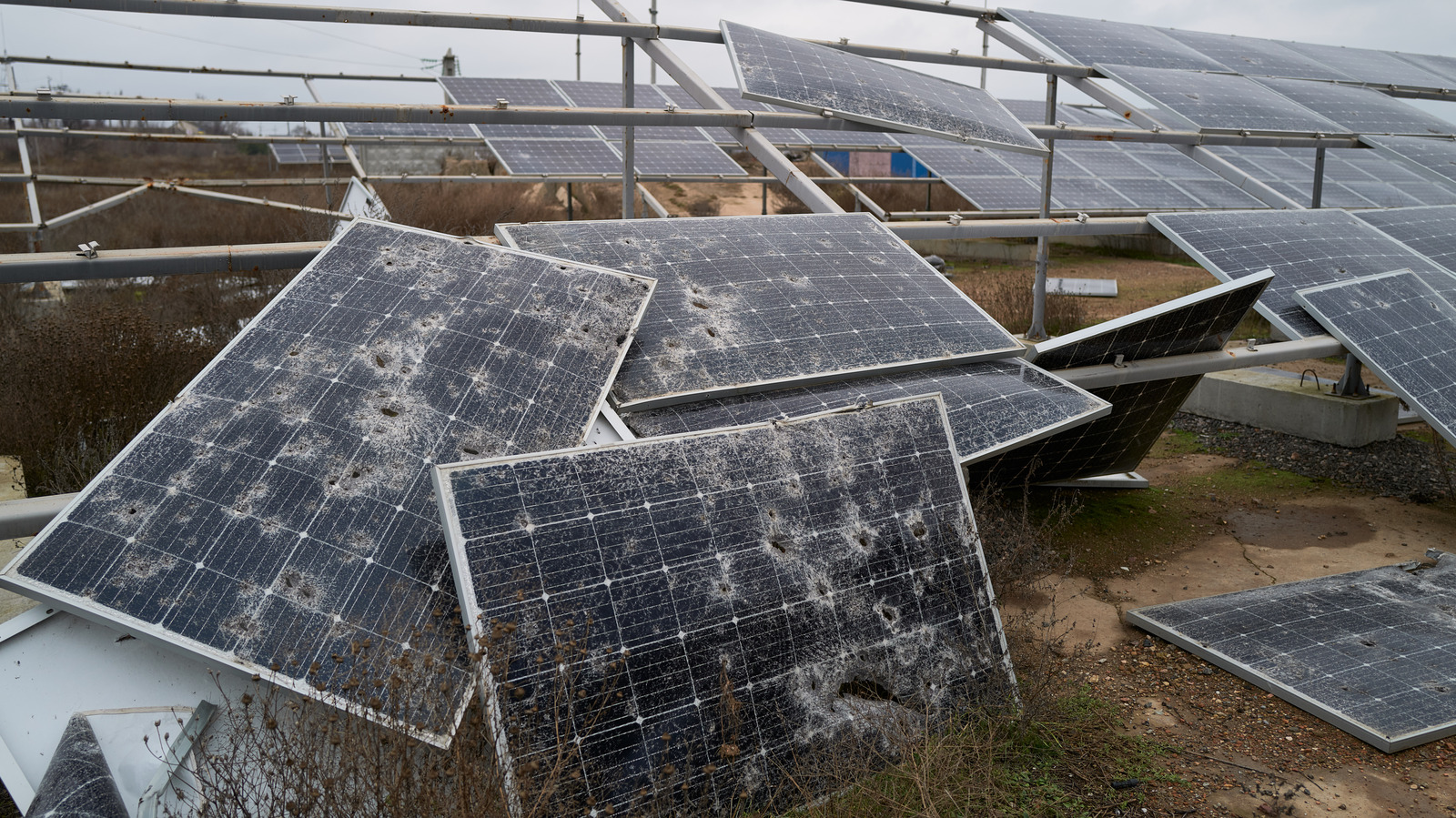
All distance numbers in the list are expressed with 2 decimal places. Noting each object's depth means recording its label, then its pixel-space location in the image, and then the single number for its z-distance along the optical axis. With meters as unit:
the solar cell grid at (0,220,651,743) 3.40
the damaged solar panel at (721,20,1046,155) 6.18
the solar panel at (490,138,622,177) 13.20
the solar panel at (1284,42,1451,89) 13.20
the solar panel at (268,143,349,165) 19.97
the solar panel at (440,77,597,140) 14.13
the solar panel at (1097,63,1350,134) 9.16
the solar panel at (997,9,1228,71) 9.95
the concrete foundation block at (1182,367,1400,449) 9.37
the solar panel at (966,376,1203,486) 6.42
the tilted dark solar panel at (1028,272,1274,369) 5.96
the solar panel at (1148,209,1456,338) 7.33
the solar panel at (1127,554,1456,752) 4.70
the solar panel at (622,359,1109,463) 4.64
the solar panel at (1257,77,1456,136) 10.50
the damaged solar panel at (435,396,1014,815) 3.28
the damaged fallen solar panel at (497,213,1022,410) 4.94
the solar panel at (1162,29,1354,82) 12.16
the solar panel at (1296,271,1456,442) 6.76
